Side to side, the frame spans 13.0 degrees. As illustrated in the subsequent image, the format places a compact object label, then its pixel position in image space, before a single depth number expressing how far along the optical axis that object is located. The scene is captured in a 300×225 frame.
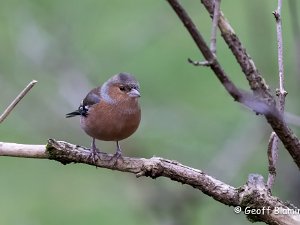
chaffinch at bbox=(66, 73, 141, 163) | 11.10
